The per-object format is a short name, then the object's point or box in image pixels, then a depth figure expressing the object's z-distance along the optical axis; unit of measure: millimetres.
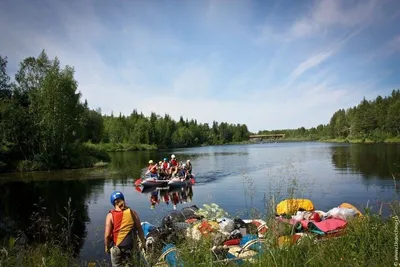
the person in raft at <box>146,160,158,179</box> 25267
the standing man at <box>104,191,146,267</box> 5836
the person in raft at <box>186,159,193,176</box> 26214
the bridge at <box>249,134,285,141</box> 194625
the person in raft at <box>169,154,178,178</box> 25738
